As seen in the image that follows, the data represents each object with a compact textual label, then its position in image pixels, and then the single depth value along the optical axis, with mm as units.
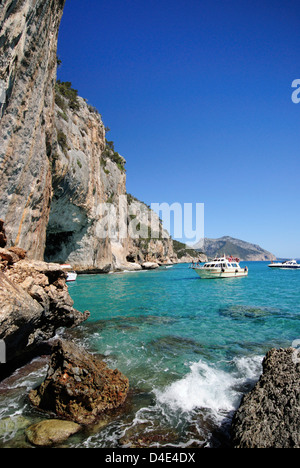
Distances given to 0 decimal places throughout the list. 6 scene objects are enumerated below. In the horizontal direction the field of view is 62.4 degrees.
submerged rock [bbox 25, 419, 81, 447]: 4145
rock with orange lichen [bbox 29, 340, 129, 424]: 5000
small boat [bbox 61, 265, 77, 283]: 32441
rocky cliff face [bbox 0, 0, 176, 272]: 9393
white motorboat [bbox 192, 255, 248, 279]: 38656
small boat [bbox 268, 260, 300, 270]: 68688
